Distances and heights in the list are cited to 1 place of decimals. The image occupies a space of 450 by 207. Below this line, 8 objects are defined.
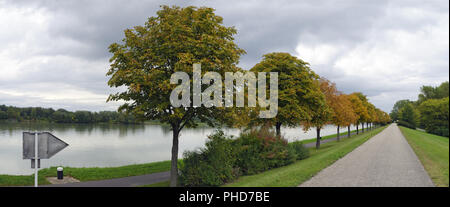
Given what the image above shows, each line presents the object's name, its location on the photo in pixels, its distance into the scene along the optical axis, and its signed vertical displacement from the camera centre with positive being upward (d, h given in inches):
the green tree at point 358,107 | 1895.9 +22.6
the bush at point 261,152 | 652.7 -103.7
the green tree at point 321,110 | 928.5 +2.4
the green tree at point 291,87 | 851.4 +74.6
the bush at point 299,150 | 818.2 -119.9
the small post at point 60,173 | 644.1 -145.6
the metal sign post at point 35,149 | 319.3 -44.1
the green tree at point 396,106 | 5320.9 +84.7
